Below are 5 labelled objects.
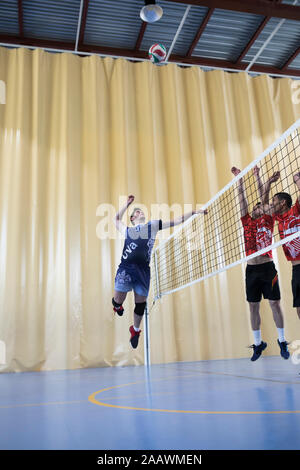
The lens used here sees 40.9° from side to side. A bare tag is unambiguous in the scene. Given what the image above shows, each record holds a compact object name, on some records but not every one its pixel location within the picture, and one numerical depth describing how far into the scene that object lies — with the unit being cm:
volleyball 608
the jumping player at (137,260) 507
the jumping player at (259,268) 441
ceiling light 546
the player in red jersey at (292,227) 384
